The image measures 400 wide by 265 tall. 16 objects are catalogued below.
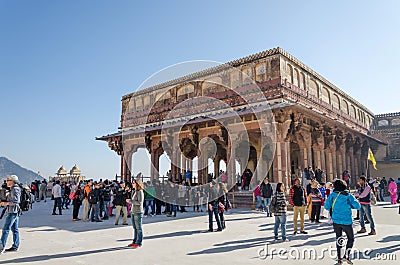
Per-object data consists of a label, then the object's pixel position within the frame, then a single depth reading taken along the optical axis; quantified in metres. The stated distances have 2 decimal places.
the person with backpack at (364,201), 7.14
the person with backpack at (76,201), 10.66
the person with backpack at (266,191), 10.85
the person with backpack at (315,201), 8.72
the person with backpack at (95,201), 9.84
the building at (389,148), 25.03
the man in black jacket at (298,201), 7.33
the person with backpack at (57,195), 12.18
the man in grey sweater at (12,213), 5.79
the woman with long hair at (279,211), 6.44
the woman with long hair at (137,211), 6.13
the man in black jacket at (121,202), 9.50
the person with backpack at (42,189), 20.01
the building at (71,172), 35.11
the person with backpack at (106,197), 10.61
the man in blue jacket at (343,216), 4.77
